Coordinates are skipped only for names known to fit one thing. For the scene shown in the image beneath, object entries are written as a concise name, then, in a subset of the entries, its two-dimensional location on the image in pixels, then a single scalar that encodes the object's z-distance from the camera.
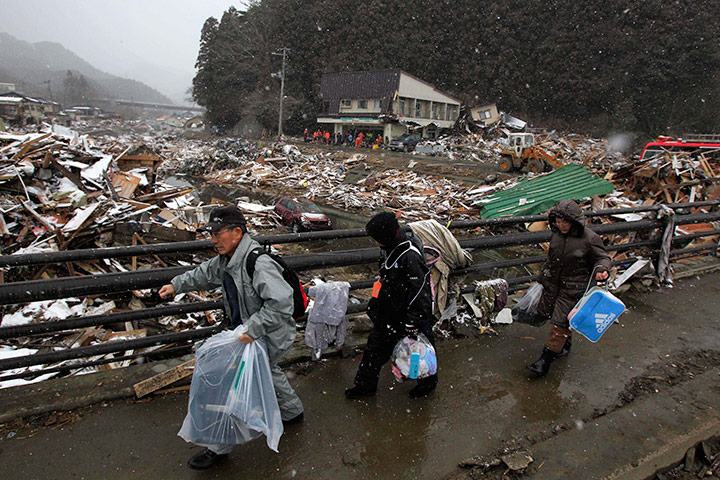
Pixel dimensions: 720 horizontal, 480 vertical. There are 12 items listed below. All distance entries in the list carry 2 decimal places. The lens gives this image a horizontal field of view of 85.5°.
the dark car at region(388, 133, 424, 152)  34.00
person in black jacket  2.86
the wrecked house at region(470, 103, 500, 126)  43.31
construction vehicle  21.53
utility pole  43.36
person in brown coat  3.39
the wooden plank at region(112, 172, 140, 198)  10.48
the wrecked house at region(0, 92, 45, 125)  53.09
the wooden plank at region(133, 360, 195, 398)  2.95
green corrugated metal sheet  14.20
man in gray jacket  2.34
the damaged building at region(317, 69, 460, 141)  41.69
